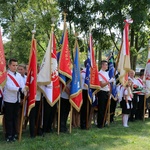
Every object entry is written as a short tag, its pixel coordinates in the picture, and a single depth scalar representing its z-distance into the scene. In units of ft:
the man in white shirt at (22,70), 22.92
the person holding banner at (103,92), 26.11
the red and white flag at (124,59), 25.15
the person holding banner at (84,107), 25.59
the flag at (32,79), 20.79
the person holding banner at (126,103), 27.94
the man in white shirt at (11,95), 19.92
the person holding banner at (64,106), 24.07
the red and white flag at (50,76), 21.66
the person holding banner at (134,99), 31.19
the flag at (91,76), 25.04
